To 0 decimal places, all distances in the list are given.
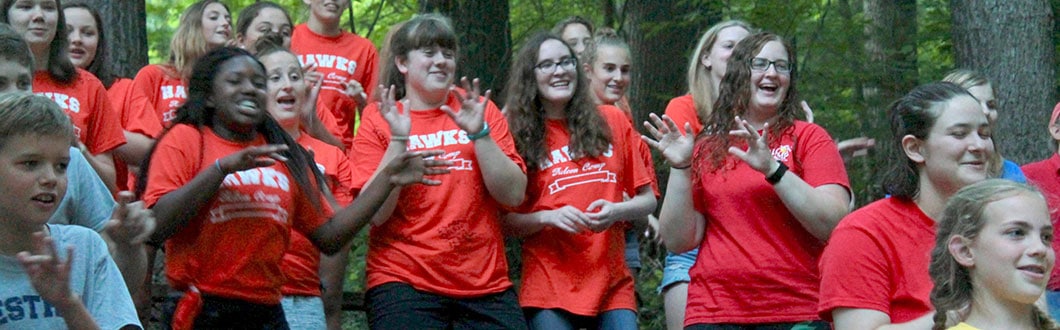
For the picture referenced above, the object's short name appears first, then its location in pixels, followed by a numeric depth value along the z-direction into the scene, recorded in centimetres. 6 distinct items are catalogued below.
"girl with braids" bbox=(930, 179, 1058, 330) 416
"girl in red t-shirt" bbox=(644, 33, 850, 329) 548
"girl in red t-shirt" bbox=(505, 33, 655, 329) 621
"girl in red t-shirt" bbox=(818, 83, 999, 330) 441
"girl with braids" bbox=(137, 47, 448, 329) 520
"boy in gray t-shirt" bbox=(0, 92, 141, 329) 372
